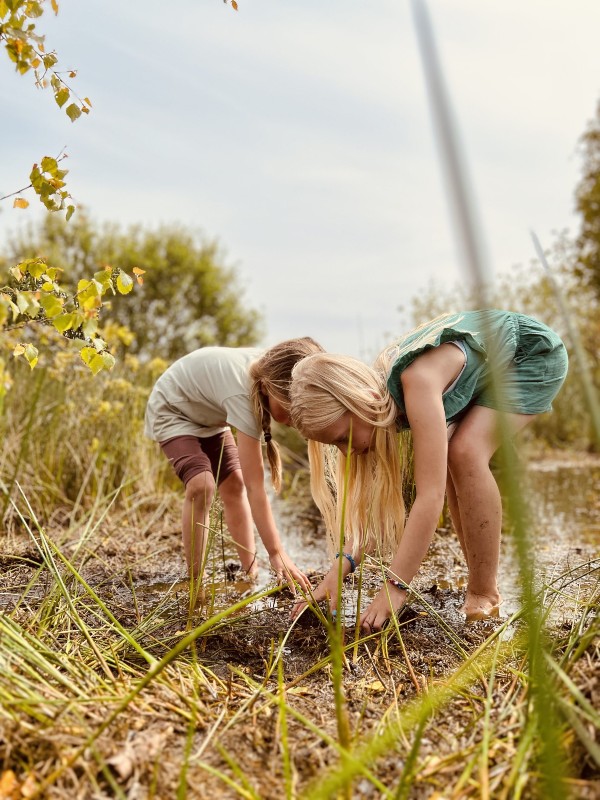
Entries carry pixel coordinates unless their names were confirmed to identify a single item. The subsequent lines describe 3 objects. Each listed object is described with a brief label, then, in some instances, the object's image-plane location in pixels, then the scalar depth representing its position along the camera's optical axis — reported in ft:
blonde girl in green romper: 6.54
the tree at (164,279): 40.60
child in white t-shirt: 8.36
